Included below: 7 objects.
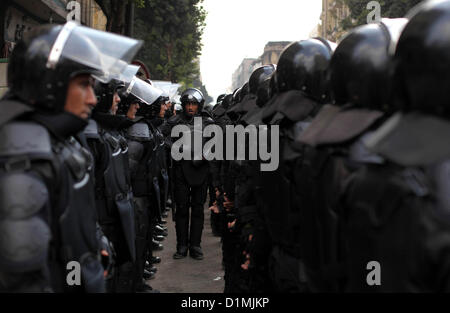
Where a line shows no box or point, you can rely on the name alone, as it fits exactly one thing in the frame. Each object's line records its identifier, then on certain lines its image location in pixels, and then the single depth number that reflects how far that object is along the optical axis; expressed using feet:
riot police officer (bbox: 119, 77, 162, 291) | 16.72
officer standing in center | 24.08
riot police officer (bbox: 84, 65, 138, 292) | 11.82
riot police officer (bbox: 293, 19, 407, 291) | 6.61
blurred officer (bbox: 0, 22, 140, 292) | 6.50
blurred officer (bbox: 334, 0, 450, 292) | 4.45
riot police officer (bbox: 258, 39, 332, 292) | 9.82
